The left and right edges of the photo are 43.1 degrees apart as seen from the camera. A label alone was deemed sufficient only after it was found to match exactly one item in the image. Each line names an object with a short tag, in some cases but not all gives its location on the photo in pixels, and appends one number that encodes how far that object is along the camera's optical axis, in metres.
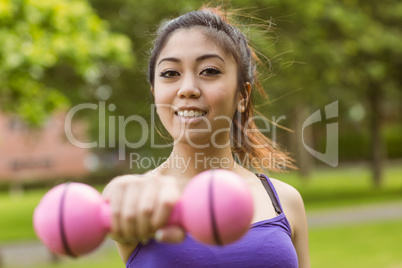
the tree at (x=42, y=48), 6.70
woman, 1.65
